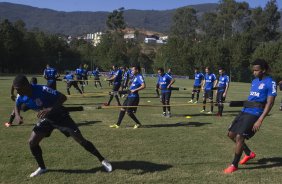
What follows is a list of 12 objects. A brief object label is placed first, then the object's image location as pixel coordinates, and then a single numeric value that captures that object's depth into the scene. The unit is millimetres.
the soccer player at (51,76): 19141
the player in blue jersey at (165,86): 15086
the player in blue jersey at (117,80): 18828
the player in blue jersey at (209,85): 17078
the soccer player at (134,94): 11995
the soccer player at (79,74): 28059
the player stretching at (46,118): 6801
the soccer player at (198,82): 21328
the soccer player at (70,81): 23825
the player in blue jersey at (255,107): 7117
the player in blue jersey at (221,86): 15359
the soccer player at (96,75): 34219
